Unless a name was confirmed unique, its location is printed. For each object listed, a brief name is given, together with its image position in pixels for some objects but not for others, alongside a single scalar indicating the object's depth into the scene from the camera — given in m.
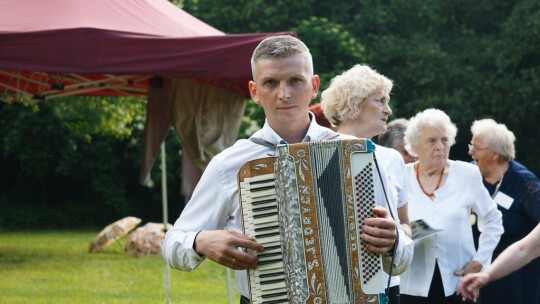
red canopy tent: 7.37
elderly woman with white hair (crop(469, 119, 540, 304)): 7.13
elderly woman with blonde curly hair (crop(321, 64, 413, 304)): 5.46
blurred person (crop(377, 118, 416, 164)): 7.52
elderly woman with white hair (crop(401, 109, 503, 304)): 6.32
